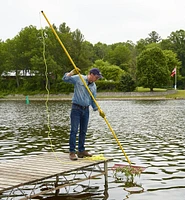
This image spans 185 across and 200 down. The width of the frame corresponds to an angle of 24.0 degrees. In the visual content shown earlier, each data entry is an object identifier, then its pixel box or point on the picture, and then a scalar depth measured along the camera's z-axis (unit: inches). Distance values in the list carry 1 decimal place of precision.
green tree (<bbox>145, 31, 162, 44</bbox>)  6269.7
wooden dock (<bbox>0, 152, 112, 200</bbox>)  376.8
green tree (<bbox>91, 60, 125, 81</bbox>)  4360.2
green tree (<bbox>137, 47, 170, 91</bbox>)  3703.2
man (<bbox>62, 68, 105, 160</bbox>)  470.3
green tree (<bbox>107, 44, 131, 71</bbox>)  5305.1
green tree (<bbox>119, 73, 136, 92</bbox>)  3607.3
